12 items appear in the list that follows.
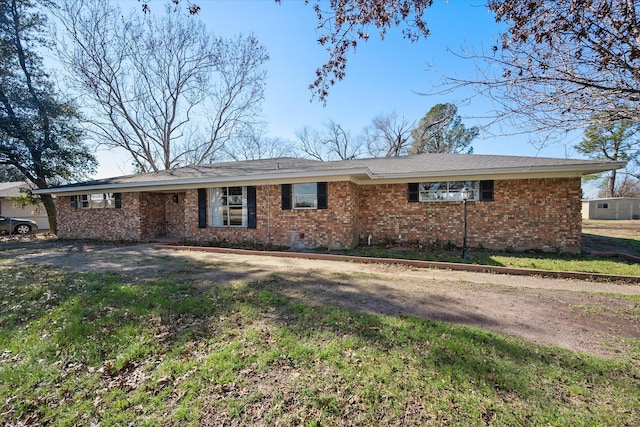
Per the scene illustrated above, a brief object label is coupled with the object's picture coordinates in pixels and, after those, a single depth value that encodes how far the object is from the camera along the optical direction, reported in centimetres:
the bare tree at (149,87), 1873
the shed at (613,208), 2595
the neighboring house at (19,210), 2245
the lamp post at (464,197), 782
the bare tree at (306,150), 3344
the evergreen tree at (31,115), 1423
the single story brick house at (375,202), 880
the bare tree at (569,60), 323
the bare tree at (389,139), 2762
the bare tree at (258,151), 3105
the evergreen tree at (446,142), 2309
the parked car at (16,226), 1678
